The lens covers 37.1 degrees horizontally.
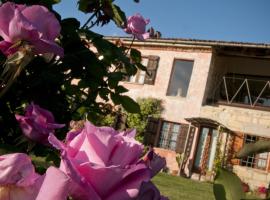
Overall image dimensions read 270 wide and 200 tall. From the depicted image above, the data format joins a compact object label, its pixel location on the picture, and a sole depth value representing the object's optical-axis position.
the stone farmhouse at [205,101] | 13.95
